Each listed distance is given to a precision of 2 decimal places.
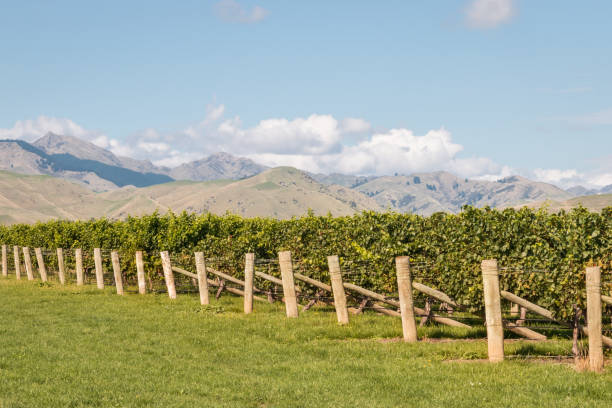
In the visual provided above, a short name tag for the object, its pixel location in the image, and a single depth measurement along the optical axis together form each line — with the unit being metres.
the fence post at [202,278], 22.05
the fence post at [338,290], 16.61
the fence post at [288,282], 18.31
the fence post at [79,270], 32.47
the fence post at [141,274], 26.62
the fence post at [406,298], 13.91
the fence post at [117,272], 27.08
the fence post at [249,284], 19.94
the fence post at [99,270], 29.67
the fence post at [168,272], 24.67
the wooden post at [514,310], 17.77
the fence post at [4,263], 44.22
